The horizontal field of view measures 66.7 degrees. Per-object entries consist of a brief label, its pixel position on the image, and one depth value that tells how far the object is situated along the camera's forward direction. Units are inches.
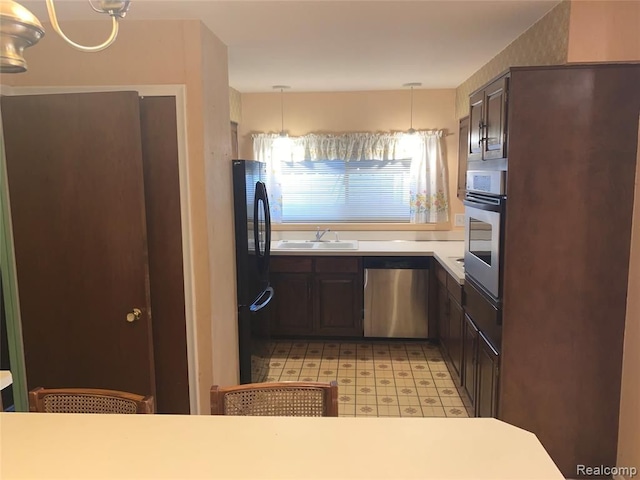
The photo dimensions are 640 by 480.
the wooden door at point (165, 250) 96.7
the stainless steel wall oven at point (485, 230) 87.5
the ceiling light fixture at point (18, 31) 37.1
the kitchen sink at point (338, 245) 175.3
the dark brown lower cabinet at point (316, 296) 166.1
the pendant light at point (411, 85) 168.7
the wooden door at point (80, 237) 90.2
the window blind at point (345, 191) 188.9
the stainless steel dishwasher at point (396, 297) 164.1
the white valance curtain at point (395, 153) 182.7
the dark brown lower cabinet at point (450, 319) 127.5
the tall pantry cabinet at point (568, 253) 82.1
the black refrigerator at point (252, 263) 120.1
